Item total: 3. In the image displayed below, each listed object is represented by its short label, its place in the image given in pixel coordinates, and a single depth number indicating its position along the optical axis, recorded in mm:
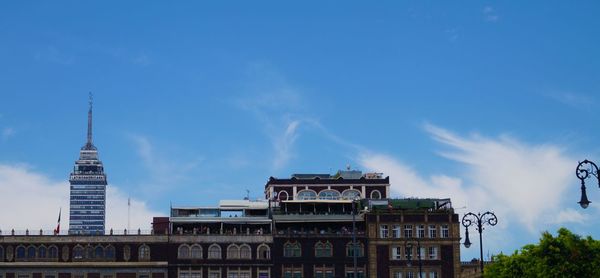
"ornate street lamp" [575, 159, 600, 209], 54062
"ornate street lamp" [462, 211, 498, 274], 84312
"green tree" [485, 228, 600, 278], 86750
